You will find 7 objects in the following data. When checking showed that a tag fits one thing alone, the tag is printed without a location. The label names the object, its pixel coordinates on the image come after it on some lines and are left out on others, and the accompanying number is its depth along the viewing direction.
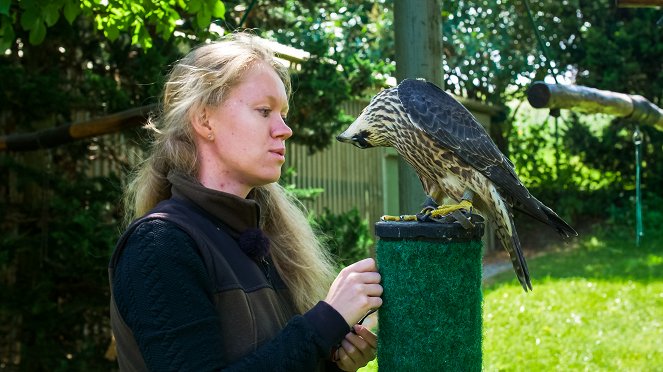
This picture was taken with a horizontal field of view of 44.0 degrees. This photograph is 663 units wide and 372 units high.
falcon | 2.31
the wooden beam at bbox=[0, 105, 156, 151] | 4.20
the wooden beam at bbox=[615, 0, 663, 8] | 3.37
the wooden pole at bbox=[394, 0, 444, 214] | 2.82
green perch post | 1.81
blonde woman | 1.63
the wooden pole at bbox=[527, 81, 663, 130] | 3.39
